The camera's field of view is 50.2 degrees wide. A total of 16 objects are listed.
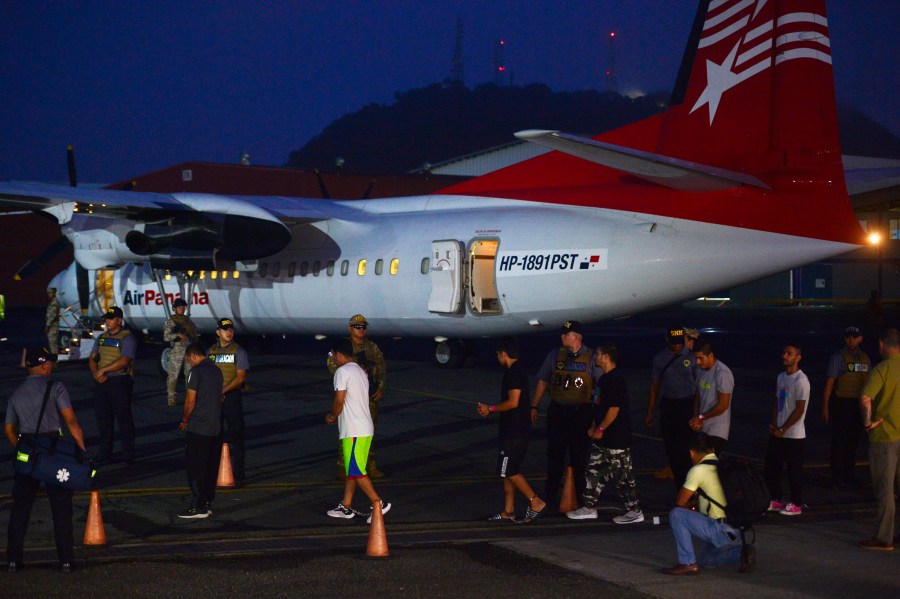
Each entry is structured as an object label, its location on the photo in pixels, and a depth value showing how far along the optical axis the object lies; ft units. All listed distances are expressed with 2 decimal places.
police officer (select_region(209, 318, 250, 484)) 36.70
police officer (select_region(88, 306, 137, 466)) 39.65
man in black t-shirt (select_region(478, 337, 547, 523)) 30.17
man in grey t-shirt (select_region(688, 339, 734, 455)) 32.71
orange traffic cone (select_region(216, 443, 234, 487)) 36.19
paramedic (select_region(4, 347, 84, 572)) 24.32
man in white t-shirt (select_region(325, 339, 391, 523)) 29.99
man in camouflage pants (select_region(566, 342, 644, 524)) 30.42
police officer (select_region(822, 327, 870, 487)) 35.99
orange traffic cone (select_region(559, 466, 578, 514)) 31.68
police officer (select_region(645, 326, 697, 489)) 33.94
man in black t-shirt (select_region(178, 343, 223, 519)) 31.14
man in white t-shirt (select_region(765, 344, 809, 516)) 32.01
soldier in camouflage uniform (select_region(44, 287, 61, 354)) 83.35
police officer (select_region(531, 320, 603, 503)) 32.09
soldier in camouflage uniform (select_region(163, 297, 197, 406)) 54.49
